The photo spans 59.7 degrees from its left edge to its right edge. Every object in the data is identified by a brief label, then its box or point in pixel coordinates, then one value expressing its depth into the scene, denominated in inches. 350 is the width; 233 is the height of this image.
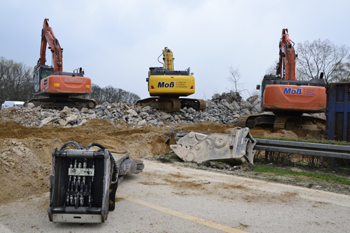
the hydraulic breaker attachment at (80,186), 129.6
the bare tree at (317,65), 1264.8
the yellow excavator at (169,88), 656.4
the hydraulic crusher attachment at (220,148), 265.3
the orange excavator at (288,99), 467.8
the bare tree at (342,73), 1214.4
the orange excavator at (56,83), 675.4
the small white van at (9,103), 1317.2
